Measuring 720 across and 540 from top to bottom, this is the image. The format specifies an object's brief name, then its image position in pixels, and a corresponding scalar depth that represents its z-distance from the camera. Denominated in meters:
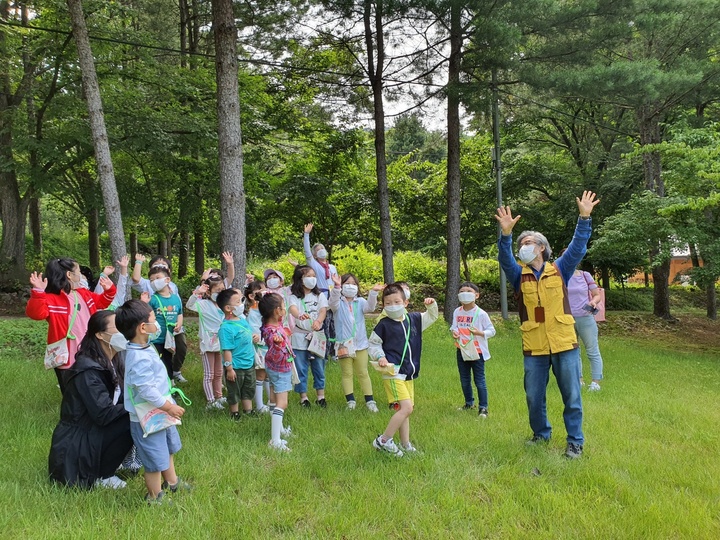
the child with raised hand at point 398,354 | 4.41
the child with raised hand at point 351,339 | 6.10
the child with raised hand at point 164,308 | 5.92
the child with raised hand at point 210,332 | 6.12
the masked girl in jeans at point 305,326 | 6.11
